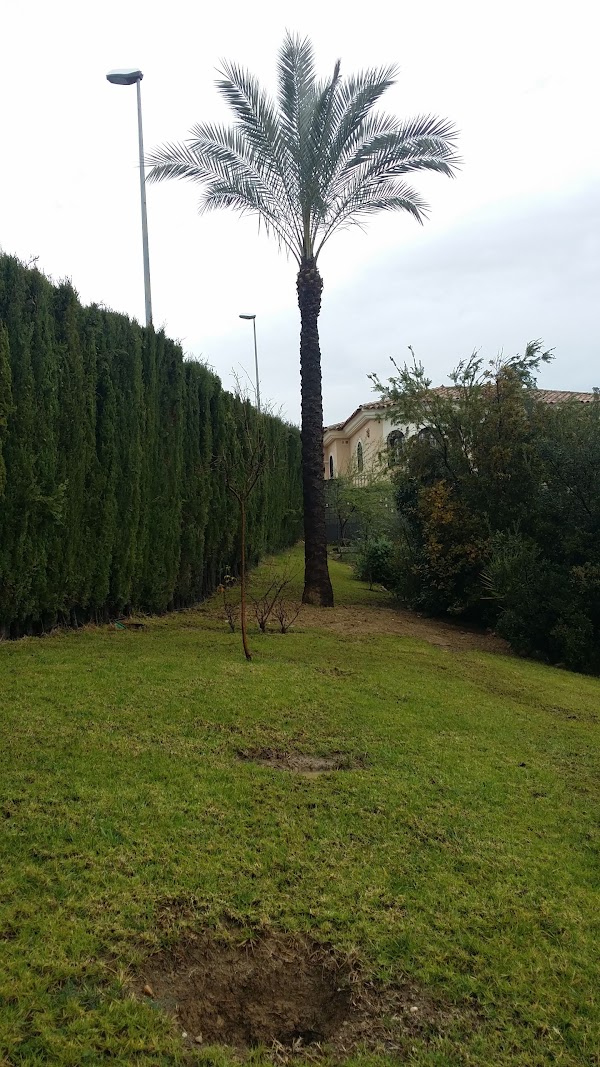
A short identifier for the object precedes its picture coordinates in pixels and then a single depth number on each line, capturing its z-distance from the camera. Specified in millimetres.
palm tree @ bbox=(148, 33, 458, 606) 11031
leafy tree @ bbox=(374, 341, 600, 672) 9984
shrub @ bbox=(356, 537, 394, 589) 15797
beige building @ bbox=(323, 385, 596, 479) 13896
